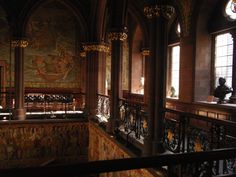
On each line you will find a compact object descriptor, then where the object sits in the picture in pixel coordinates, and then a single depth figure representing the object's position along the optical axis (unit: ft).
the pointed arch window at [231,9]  21.53
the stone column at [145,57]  31.70
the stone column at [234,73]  21.43
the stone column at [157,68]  13.11
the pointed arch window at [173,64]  30.59
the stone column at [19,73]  26.92
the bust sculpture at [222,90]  19.86
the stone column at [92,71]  28.89
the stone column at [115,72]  20.37
